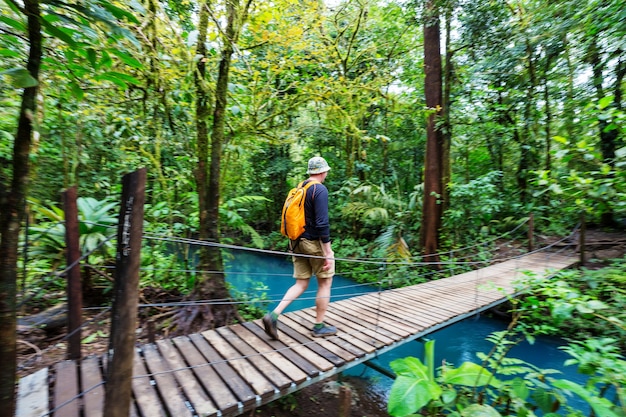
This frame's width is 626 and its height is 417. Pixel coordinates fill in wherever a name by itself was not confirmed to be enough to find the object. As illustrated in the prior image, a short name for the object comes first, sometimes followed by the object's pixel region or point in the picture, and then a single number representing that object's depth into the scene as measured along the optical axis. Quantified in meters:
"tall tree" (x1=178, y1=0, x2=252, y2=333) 3.54
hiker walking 2.64
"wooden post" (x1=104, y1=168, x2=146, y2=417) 1.43
